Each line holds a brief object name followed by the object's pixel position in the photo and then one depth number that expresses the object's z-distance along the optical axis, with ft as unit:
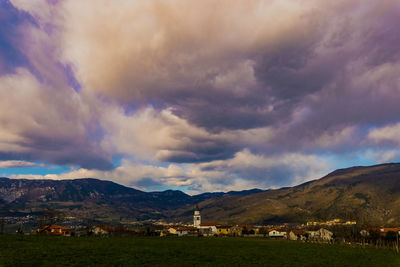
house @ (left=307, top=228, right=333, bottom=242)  561.72
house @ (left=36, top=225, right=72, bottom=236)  388.94
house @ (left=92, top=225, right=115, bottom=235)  502.54
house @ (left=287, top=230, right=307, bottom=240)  590.96
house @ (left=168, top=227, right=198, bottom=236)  640.91
